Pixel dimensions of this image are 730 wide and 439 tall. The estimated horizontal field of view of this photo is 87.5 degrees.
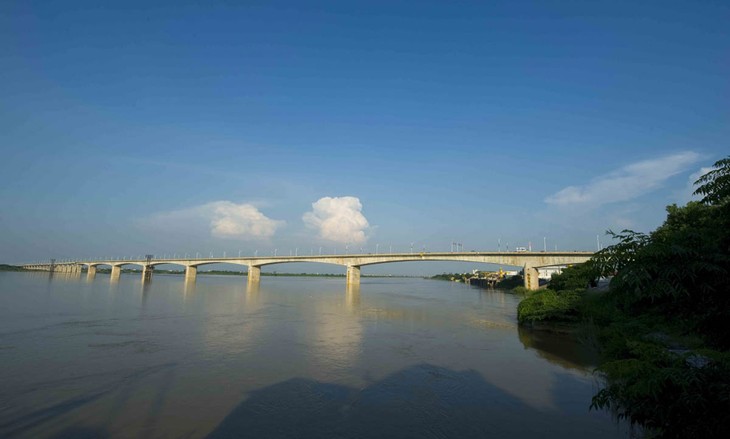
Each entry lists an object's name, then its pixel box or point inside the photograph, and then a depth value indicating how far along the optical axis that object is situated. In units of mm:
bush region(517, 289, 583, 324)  26984
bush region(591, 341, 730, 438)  4254
